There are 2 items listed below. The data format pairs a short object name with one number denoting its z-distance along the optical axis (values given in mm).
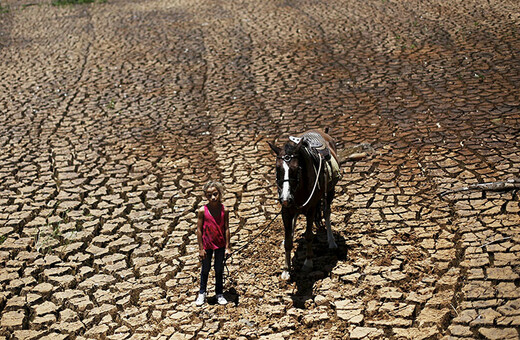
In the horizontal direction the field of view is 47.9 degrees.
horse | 5871
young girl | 5898
